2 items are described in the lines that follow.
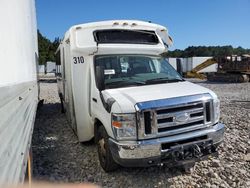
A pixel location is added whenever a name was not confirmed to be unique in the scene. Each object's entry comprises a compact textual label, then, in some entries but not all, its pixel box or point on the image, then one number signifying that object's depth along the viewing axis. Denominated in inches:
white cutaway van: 112.8
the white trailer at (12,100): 40.0
